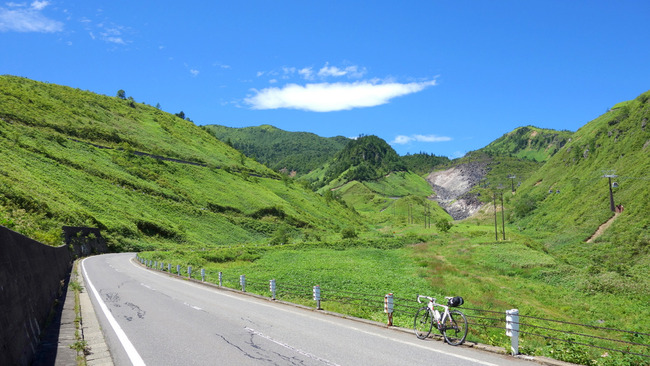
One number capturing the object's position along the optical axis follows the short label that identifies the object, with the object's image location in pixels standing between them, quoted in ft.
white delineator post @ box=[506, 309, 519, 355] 30.17
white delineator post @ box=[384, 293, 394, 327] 43.75
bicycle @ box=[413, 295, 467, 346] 34.40
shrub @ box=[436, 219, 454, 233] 323.22
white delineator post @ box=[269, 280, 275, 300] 67.03
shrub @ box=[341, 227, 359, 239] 309.63
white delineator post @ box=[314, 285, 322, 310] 56.49
